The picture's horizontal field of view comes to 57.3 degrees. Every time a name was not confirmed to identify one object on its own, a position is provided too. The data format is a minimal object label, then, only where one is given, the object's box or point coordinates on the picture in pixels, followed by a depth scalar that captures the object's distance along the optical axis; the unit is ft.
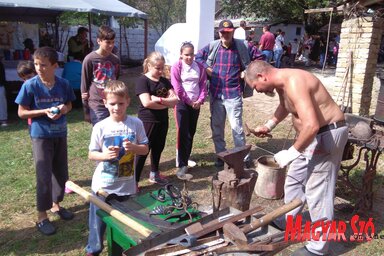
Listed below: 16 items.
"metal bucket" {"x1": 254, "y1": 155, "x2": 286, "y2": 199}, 13.92
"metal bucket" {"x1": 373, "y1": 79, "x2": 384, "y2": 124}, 19.16
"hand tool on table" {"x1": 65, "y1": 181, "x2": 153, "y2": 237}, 6.70
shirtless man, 8.70
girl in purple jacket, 14.75
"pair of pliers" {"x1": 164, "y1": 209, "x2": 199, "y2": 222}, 7.55
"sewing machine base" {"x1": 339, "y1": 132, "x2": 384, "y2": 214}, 11.87
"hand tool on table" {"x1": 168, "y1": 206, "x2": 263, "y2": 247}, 6.06
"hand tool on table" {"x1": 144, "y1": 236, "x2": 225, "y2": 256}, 5.77
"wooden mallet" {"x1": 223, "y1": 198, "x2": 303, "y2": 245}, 6.16
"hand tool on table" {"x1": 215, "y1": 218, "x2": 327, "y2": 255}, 5.96
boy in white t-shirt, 8.88
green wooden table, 6.94
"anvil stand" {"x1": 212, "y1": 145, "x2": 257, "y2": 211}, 8.14
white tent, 25.89
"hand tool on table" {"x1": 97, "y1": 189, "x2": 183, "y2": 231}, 7.25
